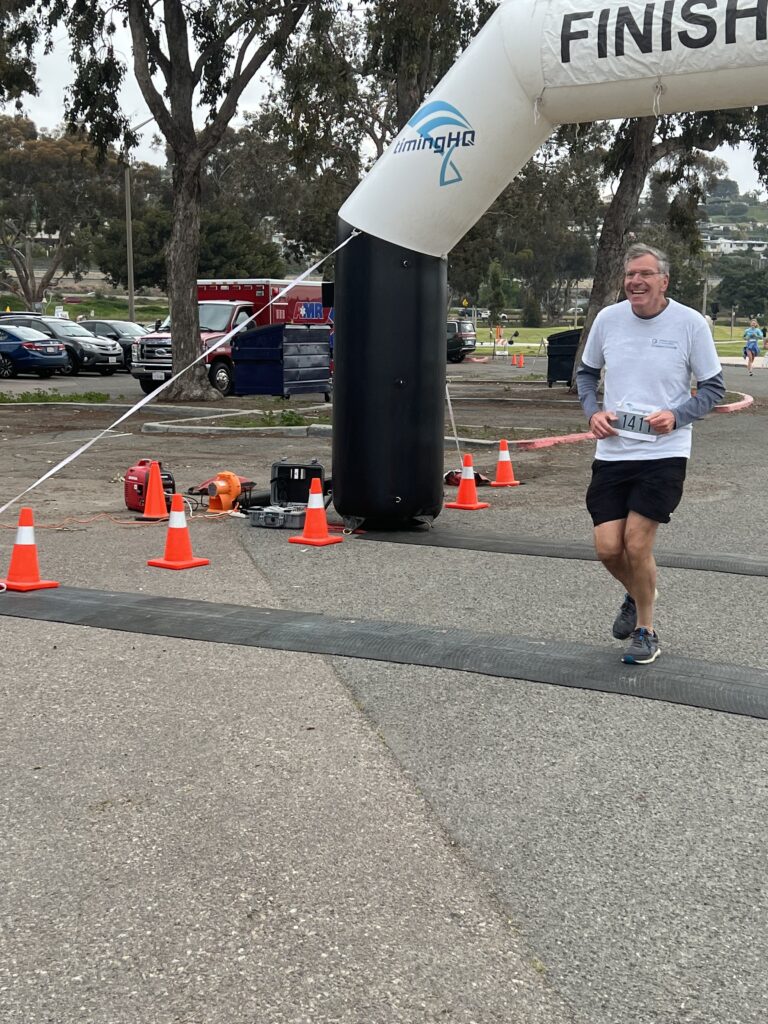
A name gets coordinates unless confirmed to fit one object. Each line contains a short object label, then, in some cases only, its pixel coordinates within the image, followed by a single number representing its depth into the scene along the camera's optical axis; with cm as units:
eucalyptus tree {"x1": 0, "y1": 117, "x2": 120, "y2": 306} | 6588
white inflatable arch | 866
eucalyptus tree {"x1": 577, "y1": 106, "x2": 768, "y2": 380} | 2698
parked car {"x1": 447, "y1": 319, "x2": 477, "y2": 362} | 5066
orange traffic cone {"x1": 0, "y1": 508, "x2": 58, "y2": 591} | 774
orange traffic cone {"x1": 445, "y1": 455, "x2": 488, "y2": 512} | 1117
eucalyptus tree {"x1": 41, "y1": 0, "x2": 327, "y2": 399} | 2417
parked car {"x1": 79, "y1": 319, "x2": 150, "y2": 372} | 3975
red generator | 1085
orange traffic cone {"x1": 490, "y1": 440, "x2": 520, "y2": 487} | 1261
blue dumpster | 2339
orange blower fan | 1083
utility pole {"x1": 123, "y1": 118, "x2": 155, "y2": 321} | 4388
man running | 576
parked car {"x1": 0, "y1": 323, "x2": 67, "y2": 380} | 3403
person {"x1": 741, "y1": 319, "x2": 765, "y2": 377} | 4047
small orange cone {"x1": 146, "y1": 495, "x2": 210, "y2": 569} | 851
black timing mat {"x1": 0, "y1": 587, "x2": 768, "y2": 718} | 568
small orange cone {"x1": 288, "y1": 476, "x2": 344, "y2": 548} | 942
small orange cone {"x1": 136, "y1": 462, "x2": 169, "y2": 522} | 1054
